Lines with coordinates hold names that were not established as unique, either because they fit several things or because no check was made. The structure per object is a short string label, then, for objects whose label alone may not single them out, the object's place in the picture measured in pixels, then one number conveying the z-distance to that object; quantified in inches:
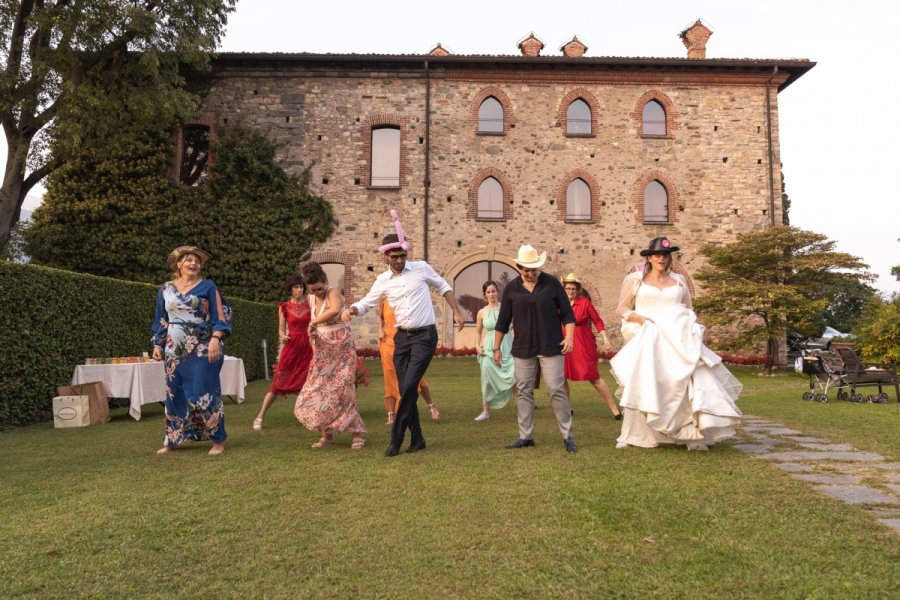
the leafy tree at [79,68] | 691.4
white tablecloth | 377.1
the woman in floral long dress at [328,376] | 267.3
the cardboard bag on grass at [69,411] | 346.6
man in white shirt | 251.6
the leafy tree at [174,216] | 866.8
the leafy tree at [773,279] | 779.4
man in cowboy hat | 256.8
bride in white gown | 245.4
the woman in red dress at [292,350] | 350.3
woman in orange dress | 343.6
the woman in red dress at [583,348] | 361.7
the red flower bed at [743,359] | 898.7
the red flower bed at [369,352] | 908.0
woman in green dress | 369.4
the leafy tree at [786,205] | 1464.1
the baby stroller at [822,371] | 459.2
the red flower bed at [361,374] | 379.7
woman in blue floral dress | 259.8
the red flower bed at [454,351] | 915.8
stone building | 927.0
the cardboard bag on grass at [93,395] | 359.6
